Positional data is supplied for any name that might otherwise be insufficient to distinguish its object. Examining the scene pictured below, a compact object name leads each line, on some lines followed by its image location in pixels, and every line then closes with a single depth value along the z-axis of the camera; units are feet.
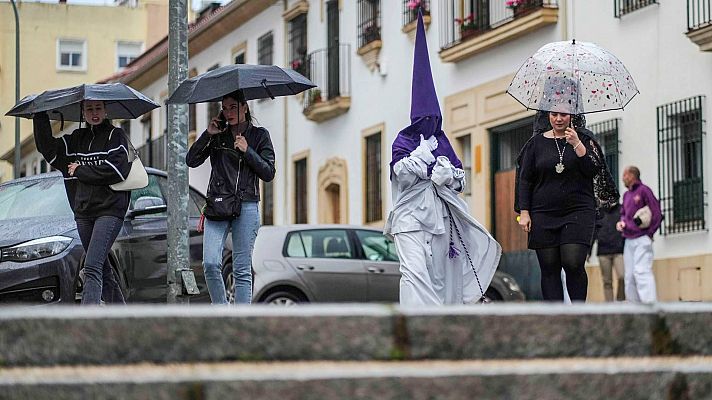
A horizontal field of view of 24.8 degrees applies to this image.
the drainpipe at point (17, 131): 118.01
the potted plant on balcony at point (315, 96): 110.22
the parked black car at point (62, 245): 41.52
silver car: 60.80
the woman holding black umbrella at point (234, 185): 35.88
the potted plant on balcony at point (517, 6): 80.89
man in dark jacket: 66.39
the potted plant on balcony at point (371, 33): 103.14
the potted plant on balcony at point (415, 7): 94.68
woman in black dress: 32.86
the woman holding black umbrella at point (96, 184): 37.04
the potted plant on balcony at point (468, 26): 87.20
